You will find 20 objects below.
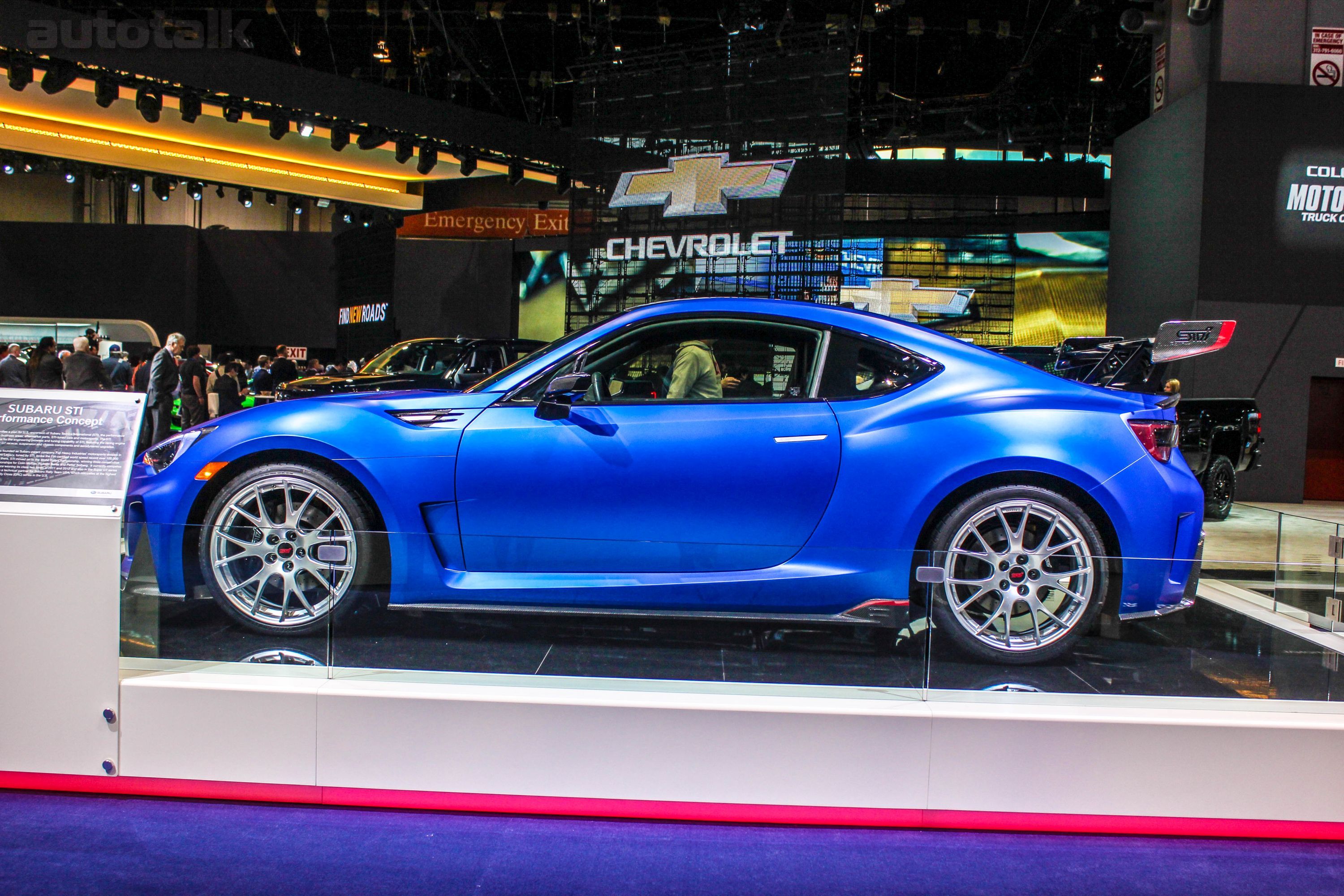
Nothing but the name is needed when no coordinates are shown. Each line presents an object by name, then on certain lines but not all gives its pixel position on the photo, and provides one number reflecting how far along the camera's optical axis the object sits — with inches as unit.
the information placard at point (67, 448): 98.9
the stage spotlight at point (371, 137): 652.7
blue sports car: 117.5
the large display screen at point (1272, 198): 422.9
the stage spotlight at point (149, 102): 547.2
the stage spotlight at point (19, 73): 499.2
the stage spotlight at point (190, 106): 555.5
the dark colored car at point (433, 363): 353.4
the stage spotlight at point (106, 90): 528.4
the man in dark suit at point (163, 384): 361.4
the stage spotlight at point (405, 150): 687.7
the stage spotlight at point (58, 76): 506.3
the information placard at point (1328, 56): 429.4
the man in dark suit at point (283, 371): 527.8
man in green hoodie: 134.0
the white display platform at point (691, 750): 90.7
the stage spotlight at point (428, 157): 701.3
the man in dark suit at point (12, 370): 441.1
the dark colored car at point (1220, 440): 343.6
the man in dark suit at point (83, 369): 401.7
